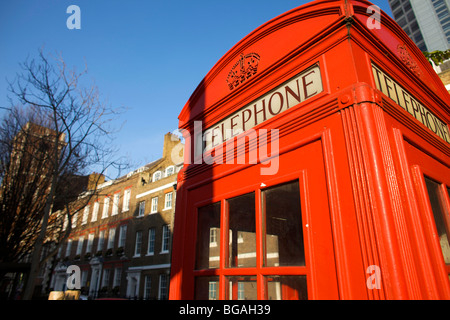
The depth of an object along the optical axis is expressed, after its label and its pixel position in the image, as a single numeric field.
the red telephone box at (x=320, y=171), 1.25
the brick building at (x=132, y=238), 20.45
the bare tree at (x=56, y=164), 5.96
